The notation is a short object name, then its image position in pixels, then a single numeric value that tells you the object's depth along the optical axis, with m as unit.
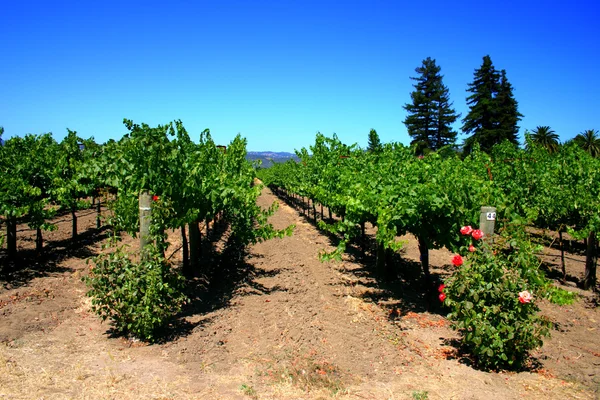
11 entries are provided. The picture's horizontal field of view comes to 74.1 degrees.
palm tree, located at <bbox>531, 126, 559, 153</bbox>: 39.10
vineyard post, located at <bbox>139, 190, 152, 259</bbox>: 5.33
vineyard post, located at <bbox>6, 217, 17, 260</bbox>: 9.55
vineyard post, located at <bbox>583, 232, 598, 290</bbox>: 8.16
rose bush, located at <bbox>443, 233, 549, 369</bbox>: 4.46
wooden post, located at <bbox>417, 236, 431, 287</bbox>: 7.05
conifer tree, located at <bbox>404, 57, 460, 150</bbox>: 43.56
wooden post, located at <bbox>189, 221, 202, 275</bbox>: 8.41
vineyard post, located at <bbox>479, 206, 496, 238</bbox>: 5.00
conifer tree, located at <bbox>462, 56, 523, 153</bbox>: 40.12
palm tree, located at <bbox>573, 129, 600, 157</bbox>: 36.59
